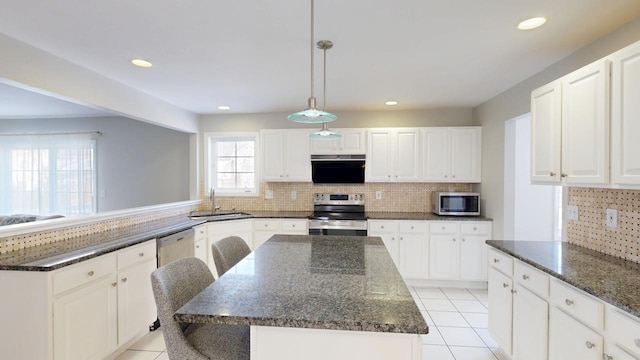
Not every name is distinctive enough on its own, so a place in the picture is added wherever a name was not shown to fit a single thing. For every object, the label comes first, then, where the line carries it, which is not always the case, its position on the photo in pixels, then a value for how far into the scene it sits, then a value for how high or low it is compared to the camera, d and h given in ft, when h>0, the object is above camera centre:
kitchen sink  12.29 -1.69
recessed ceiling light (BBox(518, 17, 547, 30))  5.81 +3.24
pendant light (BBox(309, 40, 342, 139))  6.82 +3.20
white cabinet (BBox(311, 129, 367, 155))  13.15 +1.58
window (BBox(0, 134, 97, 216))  14.96 +0.04
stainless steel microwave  12.49 -1.10
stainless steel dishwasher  8.70 -2.23
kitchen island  3.28 -1.64
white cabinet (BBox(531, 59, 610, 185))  5.16 +1.03
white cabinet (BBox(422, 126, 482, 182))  12.69 +1.11
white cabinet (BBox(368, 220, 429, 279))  12.09 -2.81
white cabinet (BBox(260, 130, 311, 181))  13.42 +1.08
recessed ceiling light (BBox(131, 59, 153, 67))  7.86 +3.21
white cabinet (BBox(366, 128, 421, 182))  12.98 +1.07
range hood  13.17 +0.47
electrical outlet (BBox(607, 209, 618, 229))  6.05 -0.83
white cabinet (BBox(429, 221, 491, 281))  11.85 -2.96
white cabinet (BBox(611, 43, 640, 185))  4.56 +1.06
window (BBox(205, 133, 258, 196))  14.76 +0.72
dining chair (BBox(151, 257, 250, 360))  3.90 -2.31
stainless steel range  12.33 -1.69
